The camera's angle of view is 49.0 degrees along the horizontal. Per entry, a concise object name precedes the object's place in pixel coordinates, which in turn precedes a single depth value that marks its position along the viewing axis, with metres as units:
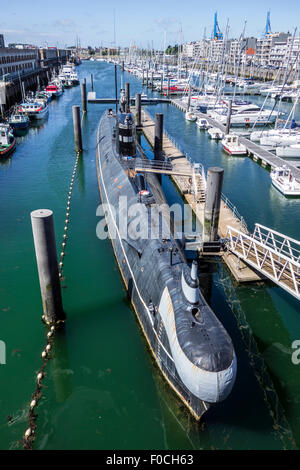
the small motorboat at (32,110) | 61.79
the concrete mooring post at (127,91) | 65.21
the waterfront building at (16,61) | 79.44
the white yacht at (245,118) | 60.97
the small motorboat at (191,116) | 64.97
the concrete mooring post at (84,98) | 67.09
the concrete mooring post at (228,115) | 50.44
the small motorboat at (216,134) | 52.84
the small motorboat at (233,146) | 45.06
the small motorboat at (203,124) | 58.38
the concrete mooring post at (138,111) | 55.19
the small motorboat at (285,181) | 32.47
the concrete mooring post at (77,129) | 43.98
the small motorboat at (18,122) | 53.75
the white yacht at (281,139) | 46.02
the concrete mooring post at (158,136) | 37.50
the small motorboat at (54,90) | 89.18
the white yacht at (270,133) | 47.62
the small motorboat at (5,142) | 41.34
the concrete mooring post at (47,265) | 13.95
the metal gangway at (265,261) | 16.36
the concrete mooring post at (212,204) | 20.56
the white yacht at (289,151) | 43.18
